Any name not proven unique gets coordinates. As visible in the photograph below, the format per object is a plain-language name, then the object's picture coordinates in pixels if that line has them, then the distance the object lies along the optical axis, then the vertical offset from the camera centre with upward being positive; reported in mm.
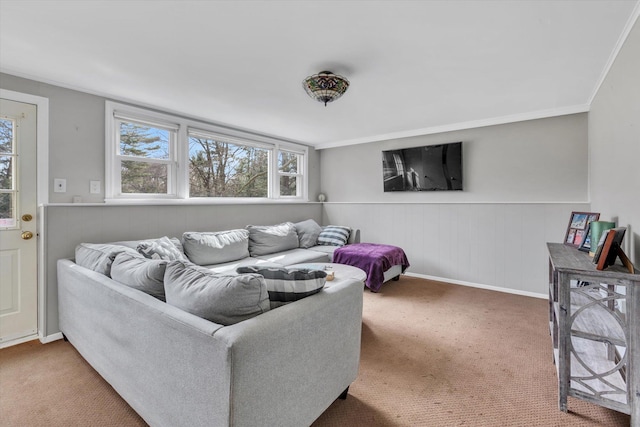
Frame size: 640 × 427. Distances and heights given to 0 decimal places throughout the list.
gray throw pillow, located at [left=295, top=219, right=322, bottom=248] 4422 -327
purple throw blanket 3553 -594
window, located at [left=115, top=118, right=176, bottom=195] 3076 +574
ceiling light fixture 2299 +988
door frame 2420 +220
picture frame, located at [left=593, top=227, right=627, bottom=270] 1518 -192
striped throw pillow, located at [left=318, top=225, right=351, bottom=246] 4484 -380
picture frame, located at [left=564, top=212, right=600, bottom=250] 2305 -126
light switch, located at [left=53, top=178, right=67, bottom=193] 2576 +226
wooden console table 1437 -664
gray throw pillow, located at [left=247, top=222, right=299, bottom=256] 3844 -372
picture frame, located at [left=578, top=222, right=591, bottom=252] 2069 -214
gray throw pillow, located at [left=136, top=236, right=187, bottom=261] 2463 -333
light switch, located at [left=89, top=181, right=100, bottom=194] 2790 +227
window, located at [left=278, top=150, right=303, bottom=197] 4977 +644
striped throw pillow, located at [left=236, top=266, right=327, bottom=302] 1365 -331
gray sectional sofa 1041 -575
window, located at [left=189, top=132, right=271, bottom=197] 3770 +597
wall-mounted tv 4062 +618
